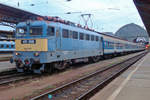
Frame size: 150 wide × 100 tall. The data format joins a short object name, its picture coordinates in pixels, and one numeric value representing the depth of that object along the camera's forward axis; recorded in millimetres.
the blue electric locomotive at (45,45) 10312
